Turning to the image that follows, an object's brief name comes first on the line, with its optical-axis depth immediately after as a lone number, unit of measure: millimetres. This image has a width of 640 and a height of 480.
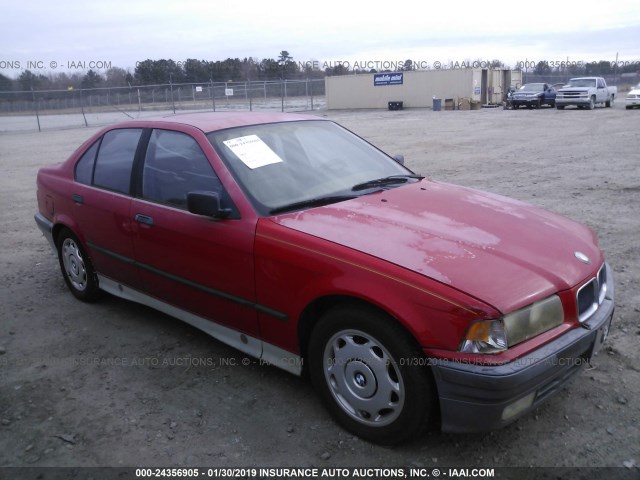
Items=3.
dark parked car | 32844
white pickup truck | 29938
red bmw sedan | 2471
